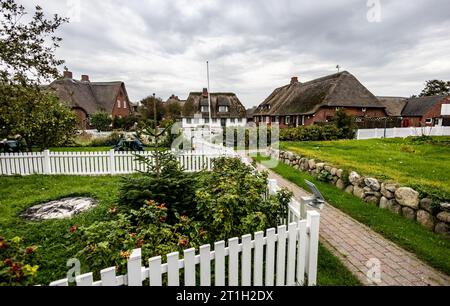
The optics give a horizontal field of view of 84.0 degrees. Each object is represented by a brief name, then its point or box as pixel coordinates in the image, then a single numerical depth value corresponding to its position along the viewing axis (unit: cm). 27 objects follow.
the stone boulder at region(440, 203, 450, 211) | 442
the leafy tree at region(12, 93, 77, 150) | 1005
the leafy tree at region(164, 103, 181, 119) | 4328
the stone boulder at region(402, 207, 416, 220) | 506
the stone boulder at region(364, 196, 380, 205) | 595
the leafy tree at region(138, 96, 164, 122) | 2643
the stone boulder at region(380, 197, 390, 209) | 565
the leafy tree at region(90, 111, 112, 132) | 3275
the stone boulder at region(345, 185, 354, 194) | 688
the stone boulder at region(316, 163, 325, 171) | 848
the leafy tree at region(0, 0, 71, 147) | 780
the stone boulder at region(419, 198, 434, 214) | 470
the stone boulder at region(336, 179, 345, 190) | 725
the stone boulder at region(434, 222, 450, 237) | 436
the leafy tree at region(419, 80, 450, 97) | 6072
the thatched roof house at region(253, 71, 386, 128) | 2822
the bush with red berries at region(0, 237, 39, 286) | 186
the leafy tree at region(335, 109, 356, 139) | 1973
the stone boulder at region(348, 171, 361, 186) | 665
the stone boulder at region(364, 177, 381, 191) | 599
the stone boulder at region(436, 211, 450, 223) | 438
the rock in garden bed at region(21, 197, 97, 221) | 584
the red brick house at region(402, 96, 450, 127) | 3856
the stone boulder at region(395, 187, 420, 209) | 504
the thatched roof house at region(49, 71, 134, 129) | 3522
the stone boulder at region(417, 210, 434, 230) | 468
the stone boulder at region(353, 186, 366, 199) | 640
